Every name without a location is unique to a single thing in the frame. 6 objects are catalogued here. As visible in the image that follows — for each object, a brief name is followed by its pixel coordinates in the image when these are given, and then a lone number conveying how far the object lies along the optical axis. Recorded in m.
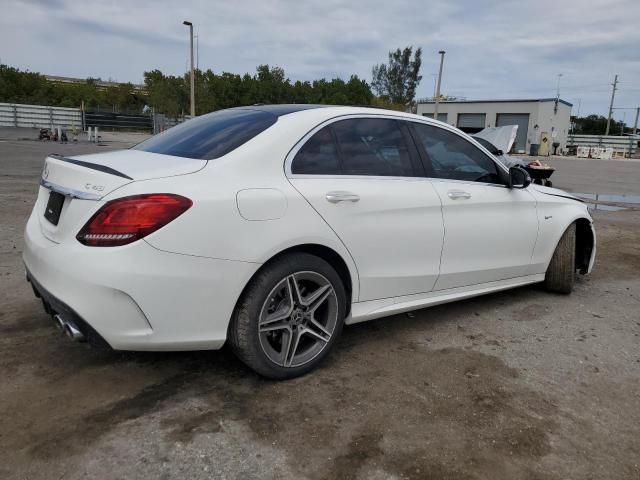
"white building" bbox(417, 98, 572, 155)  56.47
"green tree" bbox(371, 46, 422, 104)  88.19
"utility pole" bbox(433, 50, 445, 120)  40.28
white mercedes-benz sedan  2.49
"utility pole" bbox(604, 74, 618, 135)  88.25
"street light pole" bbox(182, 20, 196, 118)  30.97
